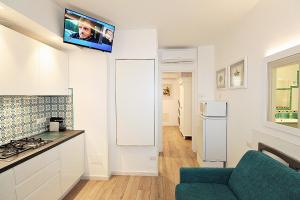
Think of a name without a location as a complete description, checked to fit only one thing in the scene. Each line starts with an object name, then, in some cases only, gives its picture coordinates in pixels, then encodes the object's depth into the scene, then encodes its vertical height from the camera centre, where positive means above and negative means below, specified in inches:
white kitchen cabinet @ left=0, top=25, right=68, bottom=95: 71.7 +14.8
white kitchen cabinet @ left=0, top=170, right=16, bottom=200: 60.1 -30.4
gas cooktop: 71.7 -21.8
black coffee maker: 117.1 -15.3
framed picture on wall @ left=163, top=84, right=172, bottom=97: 337.7 +14.0
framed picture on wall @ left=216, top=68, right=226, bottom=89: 137.5 +15.5
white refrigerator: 127.8 -25.2
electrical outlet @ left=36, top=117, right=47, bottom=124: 108.0 -14.1
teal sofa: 52.8 -32.1
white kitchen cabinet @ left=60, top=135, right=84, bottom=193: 97.4 -37.5
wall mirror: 64.0 +2.7
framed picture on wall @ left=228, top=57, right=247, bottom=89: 102.3 +14.6
